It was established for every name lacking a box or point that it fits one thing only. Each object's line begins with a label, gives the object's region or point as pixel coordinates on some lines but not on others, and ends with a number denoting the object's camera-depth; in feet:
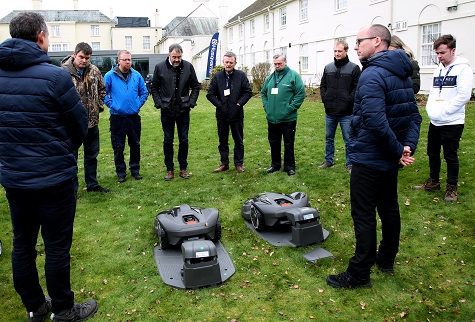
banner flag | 96.63
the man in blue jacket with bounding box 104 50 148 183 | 23.18
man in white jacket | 17.90
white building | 54.54
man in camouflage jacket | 20.31
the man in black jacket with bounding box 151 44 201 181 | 23.67
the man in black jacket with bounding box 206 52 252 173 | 25.09
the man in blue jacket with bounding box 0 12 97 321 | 9.79
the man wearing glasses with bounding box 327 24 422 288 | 11.77
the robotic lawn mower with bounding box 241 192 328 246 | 15.55
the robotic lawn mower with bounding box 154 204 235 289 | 12.95
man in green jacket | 23.86
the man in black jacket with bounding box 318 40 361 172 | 23.07
